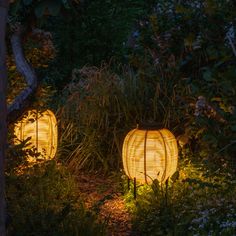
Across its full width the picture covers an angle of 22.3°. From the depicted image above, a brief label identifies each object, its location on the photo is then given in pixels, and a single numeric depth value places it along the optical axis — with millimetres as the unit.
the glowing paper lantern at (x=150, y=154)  5016
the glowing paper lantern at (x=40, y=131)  5766
